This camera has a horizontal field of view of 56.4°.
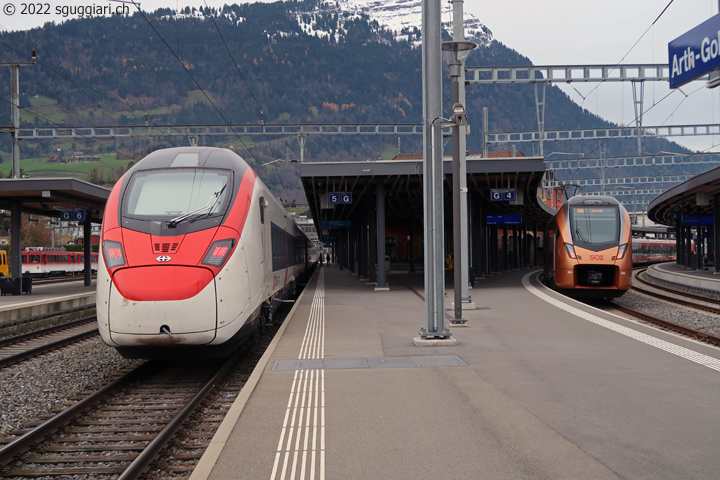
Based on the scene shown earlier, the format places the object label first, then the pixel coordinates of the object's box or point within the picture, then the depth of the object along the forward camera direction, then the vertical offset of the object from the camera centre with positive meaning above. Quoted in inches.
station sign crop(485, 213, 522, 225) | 1219.2 +45.4
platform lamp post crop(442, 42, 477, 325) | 538.0 +82.8
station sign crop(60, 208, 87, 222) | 1133.7 +59.4
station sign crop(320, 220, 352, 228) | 1416.0 +48.6
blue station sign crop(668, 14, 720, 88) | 354.9 +106.2
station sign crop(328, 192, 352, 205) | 999.0 +71.6
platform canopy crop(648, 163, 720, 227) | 1087.0 +92.6
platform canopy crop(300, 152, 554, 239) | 912.9 +98.2
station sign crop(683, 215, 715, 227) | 1545.0 +49.5
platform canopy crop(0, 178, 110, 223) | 954.7 +84.1
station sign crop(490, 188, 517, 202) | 991.0 +73.8
